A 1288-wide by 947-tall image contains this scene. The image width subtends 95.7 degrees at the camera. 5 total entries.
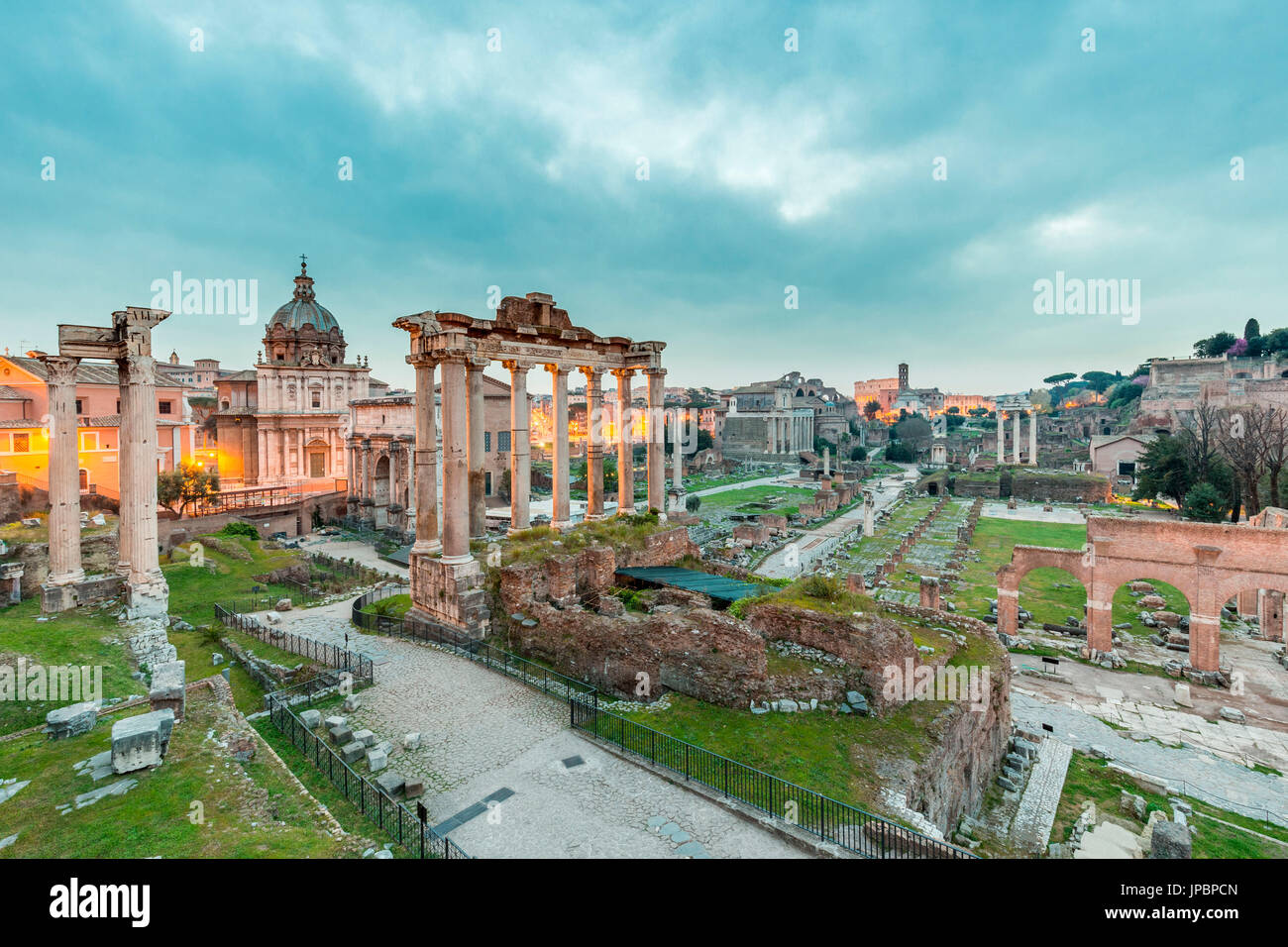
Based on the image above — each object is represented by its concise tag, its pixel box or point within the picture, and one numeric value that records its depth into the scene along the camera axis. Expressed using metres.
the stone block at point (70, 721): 8.45
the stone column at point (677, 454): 49.99
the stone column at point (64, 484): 14.35
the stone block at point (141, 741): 7.30
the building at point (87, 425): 30.25
